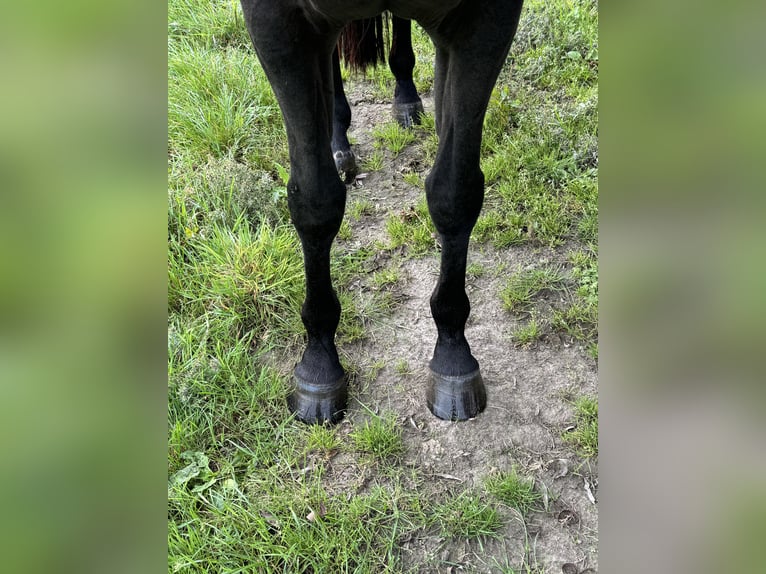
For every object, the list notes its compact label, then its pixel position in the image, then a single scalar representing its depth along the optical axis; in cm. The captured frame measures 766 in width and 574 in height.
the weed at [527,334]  245
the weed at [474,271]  278
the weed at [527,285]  261
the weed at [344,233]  297
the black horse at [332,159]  147
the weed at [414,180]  330
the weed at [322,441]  204
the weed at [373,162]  345
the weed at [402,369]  234
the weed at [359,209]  312
